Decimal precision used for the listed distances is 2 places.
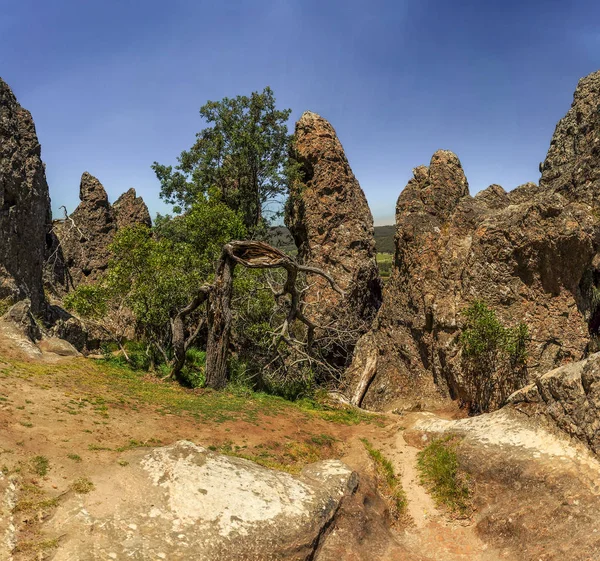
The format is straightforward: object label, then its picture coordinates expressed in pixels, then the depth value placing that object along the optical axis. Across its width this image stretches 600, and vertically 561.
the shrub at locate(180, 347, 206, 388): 18.07
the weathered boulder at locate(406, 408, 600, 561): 8.04
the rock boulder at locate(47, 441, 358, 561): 6.71
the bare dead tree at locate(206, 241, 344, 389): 17.48
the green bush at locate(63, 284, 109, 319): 19.18
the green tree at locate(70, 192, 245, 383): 19.09
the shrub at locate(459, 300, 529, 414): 15.74
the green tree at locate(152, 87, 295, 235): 31.59
